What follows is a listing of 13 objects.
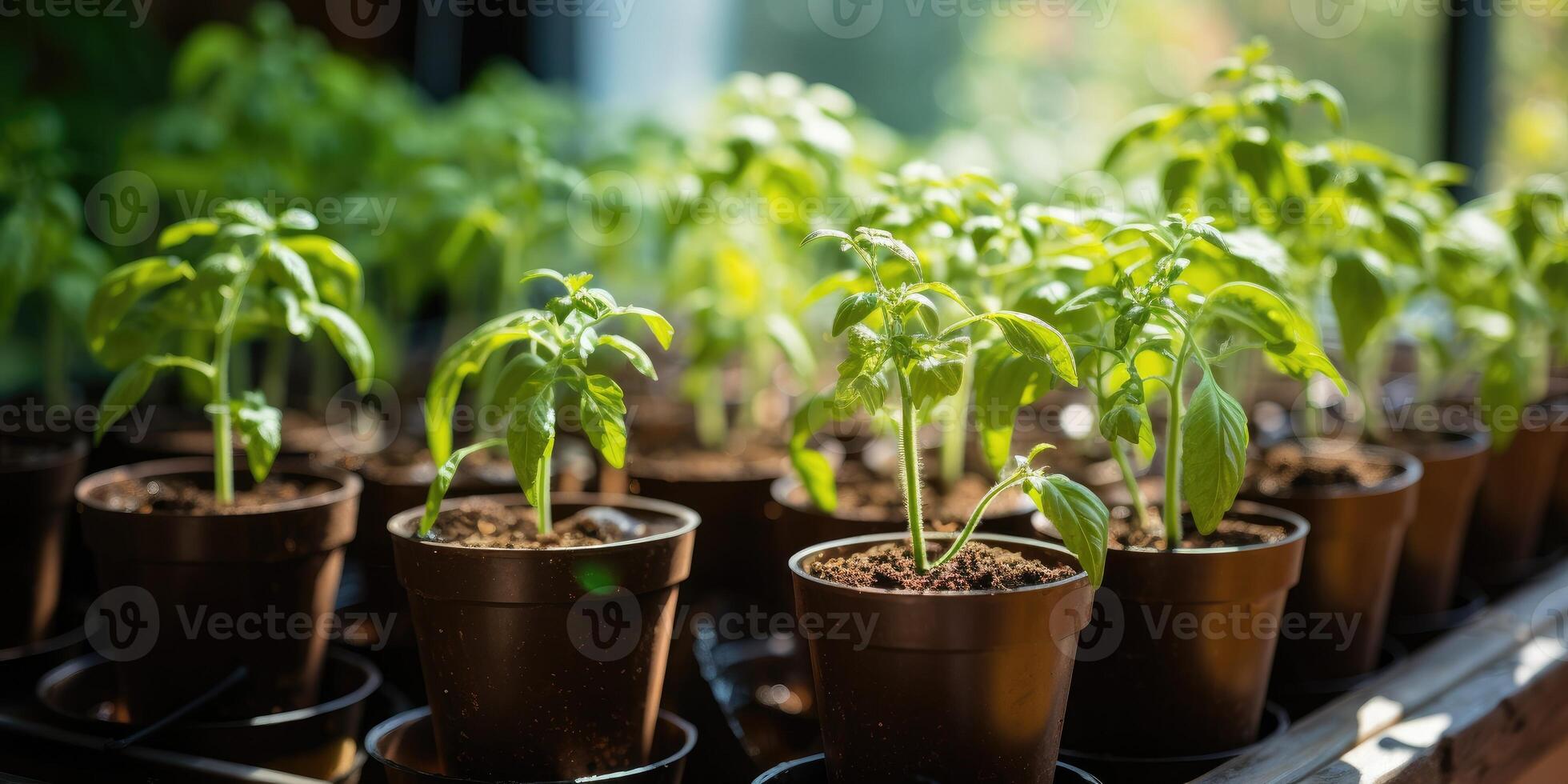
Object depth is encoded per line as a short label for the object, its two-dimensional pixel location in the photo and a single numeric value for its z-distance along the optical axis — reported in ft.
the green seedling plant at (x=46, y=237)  4.70
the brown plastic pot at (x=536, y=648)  2.91
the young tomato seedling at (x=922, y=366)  2.59
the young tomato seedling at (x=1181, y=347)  2.81
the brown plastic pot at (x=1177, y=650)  3.11
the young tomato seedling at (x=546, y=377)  2.82
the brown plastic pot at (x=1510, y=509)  5.19
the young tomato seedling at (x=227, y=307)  3.47
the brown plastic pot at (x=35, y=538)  4.25
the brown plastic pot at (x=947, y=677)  2.59
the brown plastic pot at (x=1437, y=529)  4.47
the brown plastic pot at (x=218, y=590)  3.48
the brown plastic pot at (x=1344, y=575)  3.77
